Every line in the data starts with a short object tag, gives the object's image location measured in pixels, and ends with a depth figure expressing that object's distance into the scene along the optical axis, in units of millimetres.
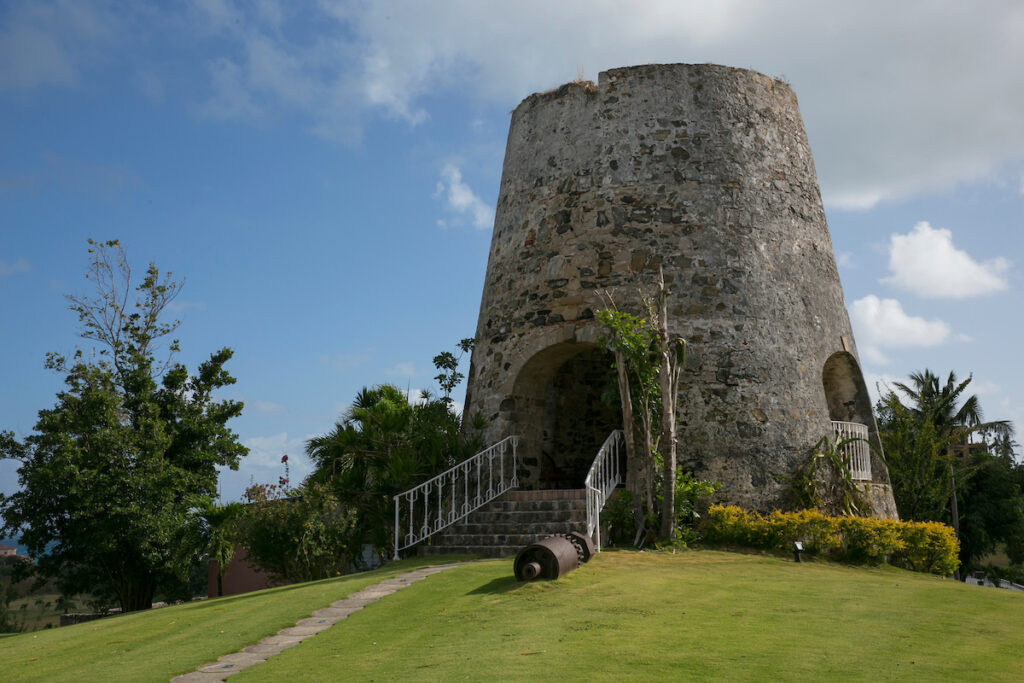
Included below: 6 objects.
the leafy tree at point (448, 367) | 18312
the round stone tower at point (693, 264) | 12508
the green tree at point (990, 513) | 25656
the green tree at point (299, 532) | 11453
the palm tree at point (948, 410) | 25394
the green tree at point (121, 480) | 13430
